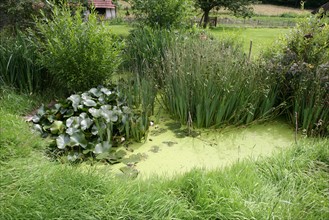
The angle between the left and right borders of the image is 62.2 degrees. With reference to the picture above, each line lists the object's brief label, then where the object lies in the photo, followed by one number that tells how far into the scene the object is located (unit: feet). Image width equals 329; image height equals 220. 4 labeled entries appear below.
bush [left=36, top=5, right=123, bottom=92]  10.77
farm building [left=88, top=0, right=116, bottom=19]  74.49
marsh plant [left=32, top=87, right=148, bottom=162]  8.84
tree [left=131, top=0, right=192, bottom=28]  19.80
